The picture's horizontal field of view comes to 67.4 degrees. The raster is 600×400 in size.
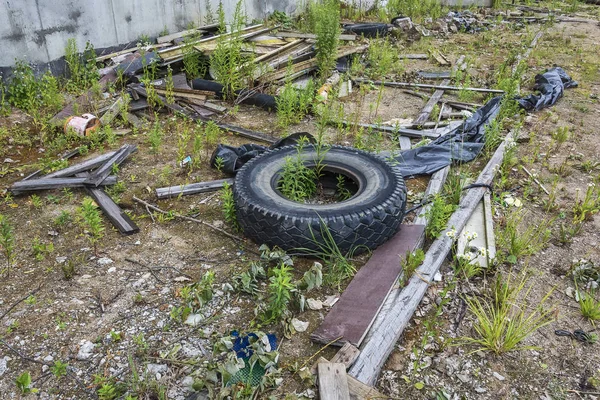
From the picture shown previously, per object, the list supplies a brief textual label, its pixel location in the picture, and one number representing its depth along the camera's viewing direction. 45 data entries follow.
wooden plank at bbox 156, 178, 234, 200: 4.27
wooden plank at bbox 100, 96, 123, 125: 5.67
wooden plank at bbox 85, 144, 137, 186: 4.34
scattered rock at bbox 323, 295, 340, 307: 3.10
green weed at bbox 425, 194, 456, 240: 3.66
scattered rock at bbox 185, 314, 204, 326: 2.87
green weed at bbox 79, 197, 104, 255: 3.40
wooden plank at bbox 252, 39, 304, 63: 7.39
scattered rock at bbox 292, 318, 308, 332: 2.89
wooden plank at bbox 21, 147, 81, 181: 4.52
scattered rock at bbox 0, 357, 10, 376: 2.51
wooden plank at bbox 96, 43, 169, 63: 6.93
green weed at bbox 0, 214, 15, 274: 3.25
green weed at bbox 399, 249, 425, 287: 3.18
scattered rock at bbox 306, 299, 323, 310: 3.07
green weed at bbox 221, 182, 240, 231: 3.77
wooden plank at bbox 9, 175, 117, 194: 4.19
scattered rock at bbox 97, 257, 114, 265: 3.42
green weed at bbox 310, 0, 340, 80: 7.39
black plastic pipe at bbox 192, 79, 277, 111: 6.46
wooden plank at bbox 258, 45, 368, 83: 7.00
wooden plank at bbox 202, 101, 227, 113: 6.29
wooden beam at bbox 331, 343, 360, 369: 2.54
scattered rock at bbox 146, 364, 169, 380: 2.53
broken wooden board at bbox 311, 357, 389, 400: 2.36
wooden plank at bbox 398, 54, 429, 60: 9.41
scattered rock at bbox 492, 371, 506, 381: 2.63
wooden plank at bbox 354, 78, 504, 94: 7.26
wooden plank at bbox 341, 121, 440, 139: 5.75
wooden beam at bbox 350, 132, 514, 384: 2.54
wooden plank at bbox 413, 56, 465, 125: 6.34
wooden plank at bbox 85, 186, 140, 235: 3.76
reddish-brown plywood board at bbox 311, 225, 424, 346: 2.77
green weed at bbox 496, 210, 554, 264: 3.61
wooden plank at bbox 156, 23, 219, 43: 7.70
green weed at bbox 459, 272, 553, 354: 2.79
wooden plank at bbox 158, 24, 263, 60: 7.14
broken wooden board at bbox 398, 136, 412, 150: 5.49
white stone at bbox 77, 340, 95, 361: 2.61
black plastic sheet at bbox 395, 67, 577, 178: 4.92
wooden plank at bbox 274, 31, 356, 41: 8.39
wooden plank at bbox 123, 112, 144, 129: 5.78
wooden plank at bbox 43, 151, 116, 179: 4.44
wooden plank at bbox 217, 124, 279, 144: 5.54
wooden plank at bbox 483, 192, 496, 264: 3.56
